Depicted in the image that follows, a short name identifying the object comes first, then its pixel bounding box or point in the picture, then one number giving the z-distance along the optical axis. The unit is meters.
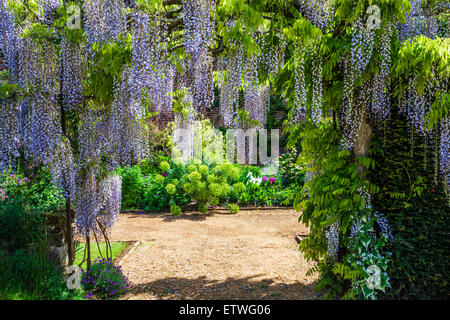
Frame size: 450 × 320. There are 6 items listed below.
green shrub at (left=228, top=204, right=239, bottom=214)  8.58
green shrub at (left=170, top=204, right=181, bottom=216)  8.38
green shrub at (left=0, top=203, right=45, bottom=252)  4.18
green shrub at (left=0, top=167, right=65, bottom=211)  6.40
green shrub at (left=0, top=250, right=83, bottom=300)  3.57
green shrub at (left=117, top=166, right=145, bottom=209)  9.27
